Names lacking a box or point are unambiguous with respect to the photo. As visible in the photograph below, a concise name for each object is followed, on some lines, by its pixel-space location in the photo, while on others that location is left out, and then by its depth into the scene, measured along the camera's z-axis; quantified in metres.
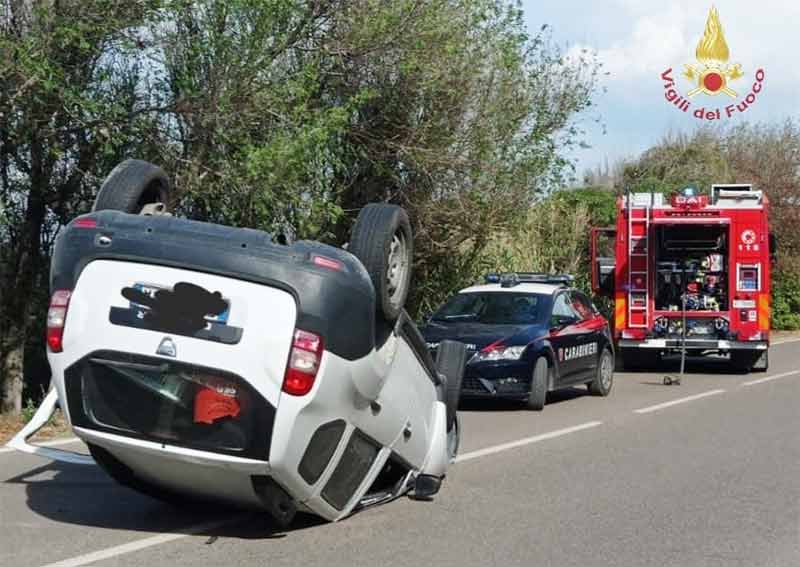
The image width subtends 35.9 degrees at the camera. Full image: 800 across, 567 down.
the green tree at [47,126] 12.20
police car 14.40
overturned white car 6.31
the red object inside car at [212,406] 6.37
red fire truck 20.38
